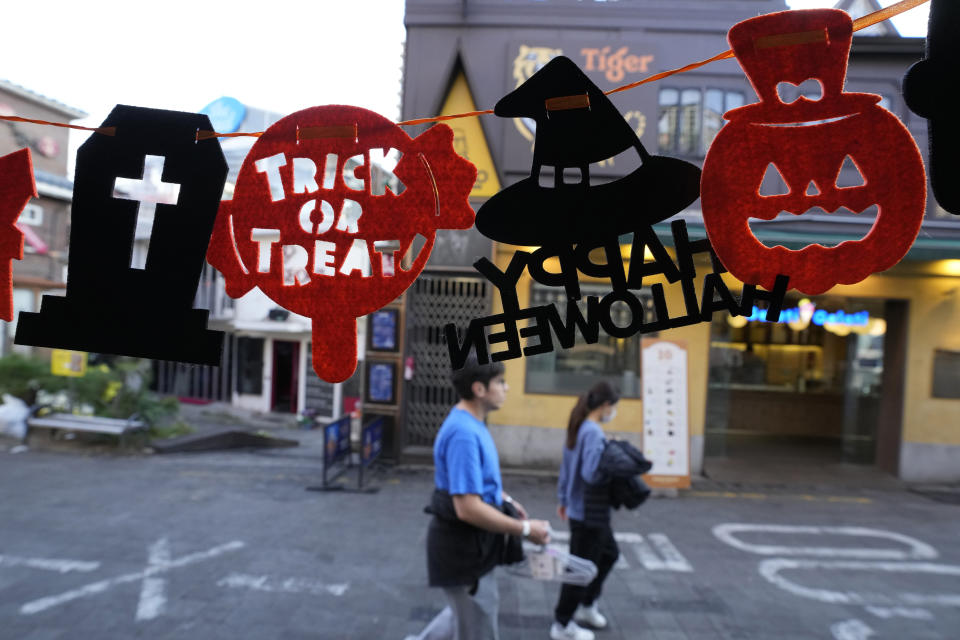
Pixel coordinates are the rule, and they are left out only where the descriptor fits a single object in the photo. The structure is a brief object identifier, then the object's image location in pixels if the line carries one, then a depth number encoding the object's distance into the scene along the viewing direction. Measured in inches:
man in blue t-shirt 115.4
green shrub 420.5
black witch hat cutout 58.9
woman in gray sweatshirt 161.8
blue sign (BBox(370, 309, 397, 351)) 365.7
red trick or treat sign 62.6
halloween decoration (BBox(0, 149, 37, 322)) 68.0
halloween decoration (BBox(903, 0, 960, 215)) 54.5
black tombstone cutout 65.4
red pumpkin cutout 54.0
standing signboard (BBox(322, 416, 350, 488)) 304.8
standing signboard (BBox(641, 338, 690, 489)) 301.1
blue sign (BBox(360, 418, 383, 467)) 325.1
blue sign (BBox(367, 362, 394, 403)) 364.5
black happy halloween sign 57.5
